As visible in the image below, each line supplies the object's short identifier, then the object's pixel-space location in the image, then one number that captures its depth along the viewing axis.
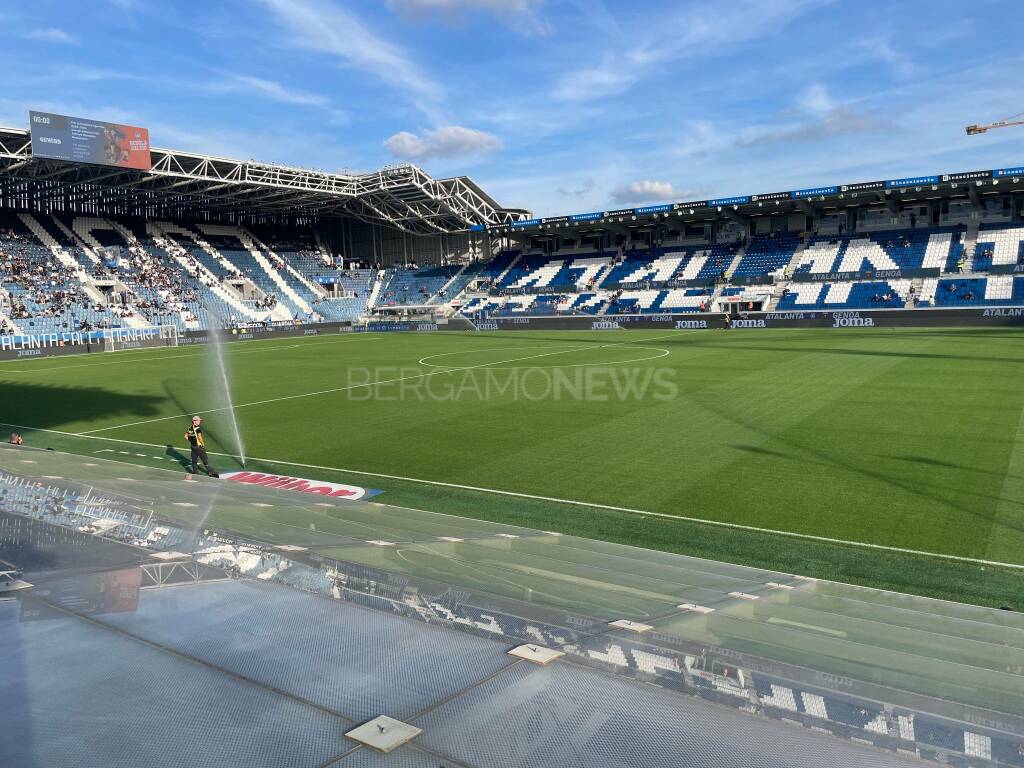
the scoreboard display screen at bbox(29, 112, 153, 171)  48.81
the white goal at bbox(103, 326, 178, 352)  54.50
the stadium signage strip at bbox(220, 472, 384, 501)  12.90
